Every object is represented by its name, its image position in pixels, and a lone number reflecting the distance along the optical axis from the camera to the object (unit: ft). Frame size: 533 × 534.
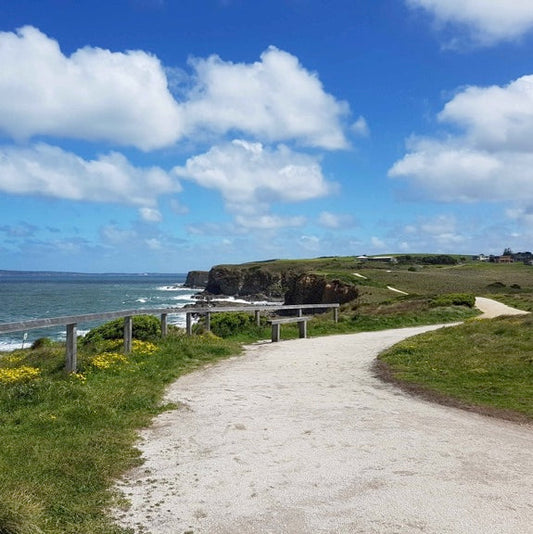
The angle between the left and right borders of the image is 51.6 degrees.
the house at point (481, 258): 555.69
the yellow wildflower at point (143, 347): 44.15
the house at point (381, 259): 465.47
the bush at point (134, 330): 57.82
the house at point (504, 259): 506.48
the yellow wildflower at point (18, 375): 30.83
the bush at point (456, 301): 104.21
